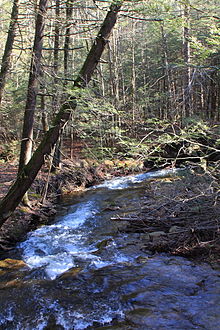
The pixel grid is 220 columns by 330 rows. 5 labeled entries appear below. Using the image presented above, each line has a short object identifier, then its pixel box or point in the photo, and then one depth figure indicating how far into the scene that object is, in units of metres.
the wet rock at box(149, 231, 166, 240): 6.44
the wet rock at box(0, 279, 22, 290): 5.01
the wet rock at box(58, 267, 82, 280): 5.26
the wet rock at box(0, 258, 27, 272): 5.67
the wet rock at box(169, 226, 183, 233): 6.01
